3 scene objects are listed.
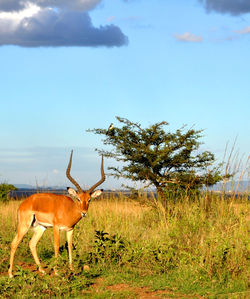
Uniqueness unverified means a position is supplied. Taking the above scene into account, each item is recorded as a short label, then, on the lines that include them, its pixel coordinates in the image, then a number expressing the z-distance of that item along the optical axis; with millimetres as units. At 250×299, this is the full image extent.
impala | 9305
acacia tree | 19031
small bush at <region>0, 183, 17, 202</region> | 24317
